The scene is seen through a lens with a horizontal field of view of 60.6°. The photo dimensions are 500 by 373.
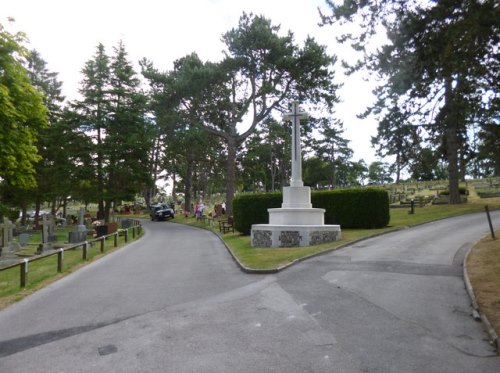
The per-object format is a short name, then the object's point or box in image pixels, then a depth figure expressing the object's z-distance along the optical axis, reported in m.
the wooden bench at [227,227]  27.45
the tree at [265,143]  33.41
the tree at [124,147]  38.12
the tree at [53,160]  38.53
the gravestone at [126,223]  34.43
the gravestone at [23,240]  23.56
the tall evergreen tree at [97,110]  38.75
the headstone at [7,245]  18.08
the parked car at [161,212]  50.25
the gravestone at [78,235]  24.25
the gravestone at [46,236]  21.14
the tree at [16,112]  17.17
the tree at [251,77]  32.03
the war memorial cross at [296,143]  18.91
